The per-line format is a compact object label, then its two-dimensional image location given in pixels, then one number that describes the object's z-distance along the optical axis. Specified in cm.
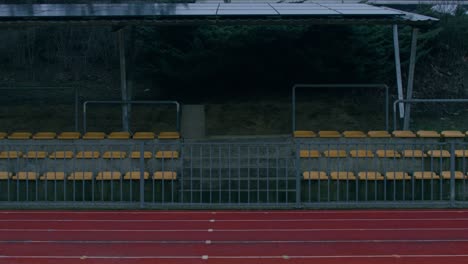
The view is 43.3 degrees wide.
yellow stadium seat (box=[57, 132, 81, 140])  1663
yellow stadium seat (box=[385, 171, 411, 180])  1334
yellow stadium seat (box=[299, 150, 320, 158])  1460
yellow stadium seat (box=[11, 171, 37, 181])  1336
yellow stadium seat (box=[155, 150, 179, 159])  1395
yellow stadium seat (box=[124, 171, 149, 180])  1332
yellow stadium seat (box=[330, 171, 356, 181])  1339
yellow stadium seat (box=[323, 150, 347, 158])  1424
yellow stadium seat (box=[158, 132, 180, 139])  1694
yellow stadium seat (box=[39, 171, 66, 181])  1336
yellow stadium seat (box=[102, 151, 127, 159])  1405
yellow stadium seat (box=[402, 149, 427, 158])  1432
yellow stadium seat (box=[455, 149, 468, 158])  1411
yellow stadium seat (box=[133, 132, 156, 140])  1659
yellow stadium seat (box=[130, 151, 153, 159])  1454
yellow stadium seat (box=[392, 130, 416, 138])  1636
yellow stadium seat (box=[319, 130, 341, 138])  1670
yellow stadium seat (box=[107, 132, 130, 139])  1640
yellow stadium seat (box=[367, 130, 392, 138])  1666
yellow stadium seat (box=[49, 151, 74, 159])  1419
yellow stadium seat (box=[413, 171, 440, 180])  1335
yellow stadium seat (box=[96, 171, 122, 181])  1336
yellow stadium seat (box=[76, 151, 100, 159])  1392
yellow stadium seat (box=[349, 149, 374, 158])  1403
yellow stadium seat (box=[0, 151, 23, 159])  1386
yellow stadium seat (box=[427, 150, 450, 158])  1399
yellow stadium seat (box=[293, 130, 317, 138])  1731
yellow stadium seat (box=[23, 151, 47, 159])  1383
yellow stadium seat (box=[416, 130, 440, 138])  1638
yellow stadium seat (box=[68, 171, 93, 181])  1336
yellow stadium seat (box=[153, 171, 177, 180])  1327
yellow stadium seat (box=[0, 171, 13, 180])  1336
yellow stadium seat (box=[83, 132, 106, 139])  1653
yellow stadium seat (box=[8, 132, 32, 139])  1679
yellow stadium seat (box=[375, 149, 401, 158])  1428
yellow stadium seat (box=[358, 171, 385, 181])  1341
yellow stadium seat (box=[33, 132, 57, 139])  1698
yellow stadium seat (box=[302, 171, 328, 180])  1338
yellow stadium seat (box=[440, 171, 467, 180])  1335
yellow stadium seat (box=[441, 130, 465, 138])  1594
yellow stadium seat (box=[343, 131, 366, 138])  1667
